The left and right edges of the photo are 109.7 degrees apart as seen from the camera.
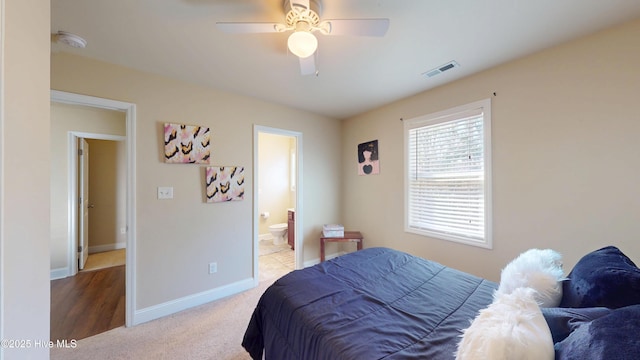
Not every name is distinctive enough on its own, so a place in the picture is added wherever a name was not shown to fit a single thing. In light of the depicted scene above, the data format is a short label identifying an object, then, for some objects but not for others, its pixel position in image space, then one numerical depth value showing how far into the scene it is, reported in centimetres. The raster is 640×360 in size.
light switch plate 229
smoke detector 162
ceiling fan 131
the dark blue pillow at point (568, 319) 79
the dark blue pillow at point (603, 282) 84
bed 68
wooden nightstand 328
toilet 470
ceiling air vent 208
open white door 336
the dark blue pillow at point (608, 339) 54
